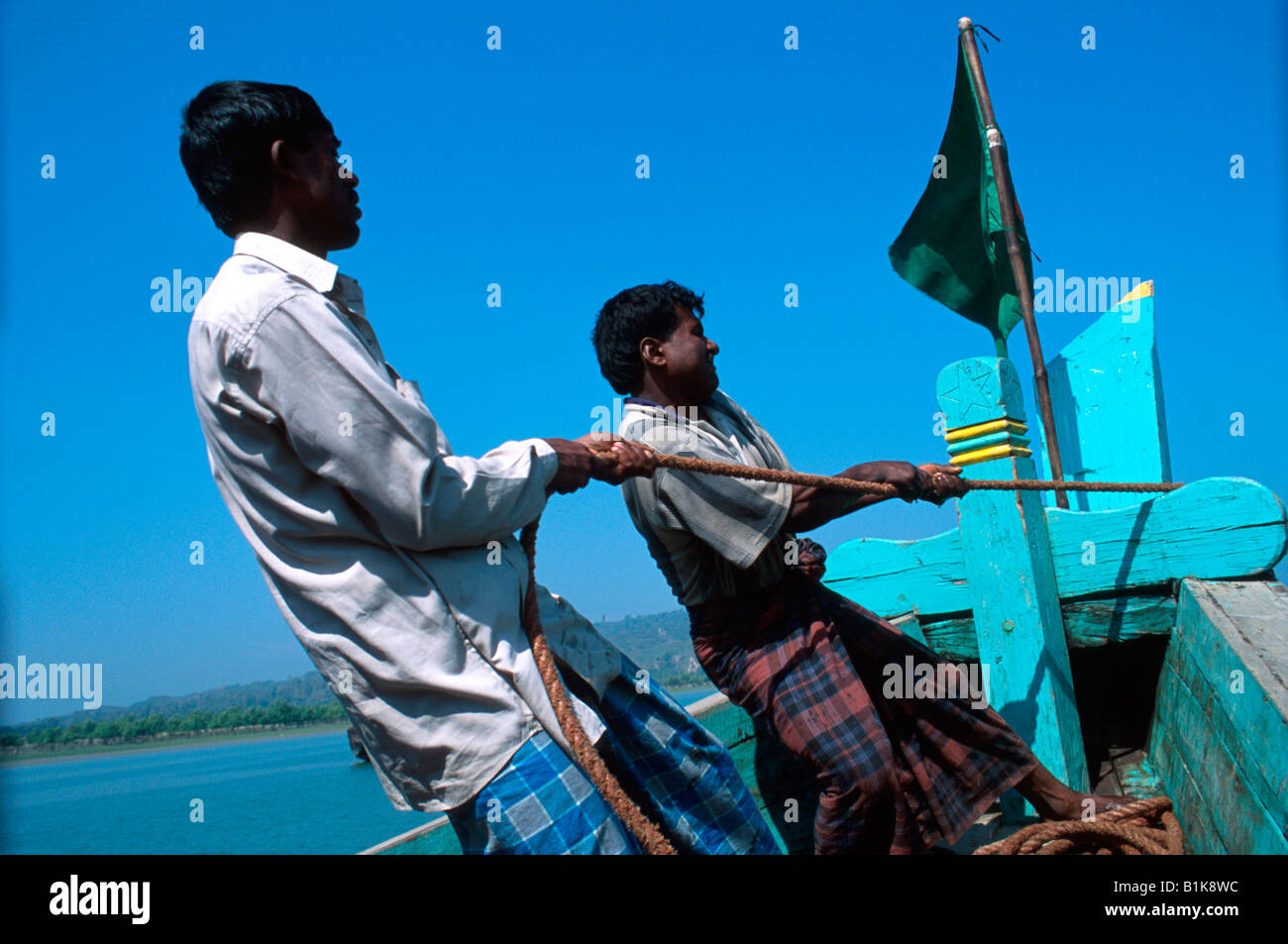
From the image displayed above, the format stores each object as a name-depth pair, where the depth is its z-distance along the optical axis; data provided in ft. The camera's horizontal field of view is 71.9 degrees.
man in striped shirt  8.26
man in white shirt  4.58
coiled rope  7.82
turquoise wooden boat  8.85
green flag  15.31
